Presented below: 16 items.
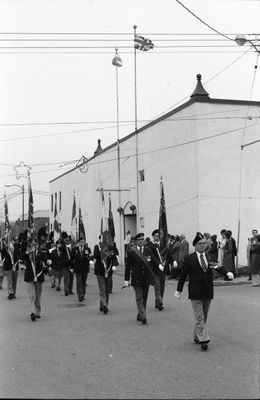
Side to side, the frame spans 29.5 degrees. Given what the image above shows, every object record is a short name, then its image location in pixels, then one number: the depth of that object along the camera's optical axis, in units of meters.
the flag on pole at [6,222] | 14.99
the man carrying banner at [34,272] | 10.39
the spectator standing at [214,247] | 17.38
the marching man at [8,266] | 13.85
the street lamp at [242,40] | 14.97
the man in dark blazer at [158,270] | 10.87
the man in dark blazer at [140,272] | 9.60
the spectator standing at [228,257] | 17.02
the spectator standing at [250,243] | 16.14
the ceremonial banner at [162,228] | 12.38
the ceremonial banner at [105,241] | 11.91
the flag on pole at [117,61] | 25.06
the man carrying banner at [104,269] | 11.07
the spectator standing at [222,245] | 17.41
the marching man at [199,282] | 7.31
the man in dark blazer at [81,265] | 13.06
